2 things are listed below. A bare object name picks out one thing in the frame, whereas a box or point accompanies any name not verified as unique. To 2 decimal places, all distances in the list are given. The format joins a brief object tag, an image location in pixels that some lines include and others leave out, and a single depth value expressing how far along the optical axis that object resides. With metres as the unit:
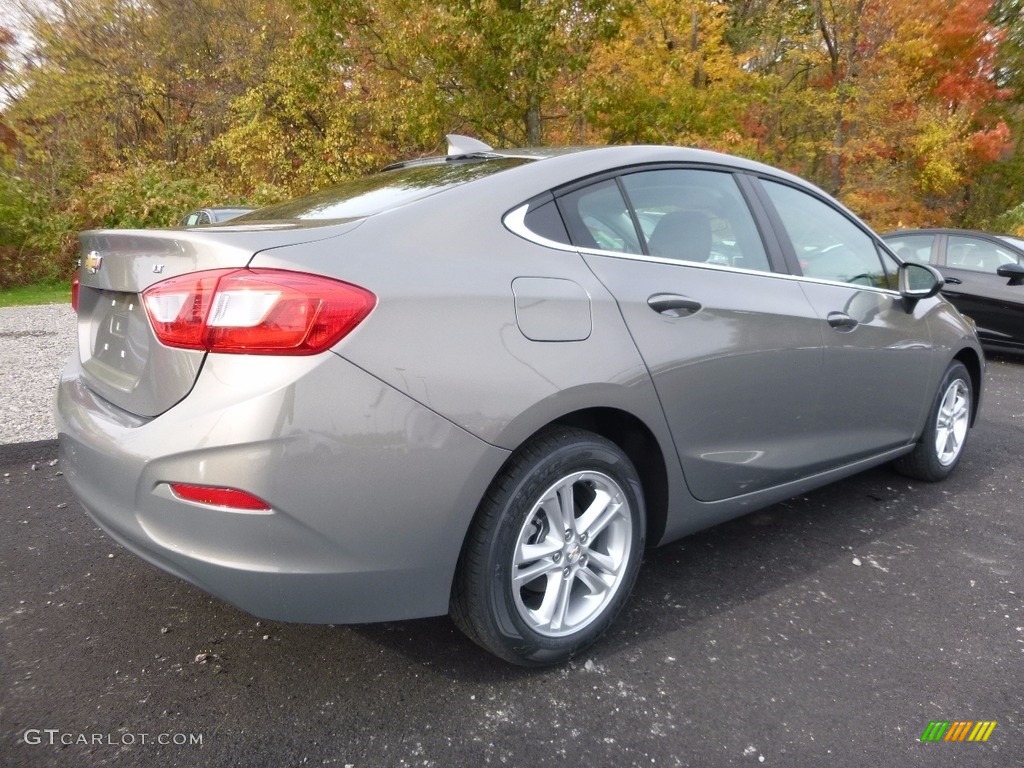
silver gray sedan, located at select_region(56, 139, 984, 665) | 1.95
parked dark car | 8.34
